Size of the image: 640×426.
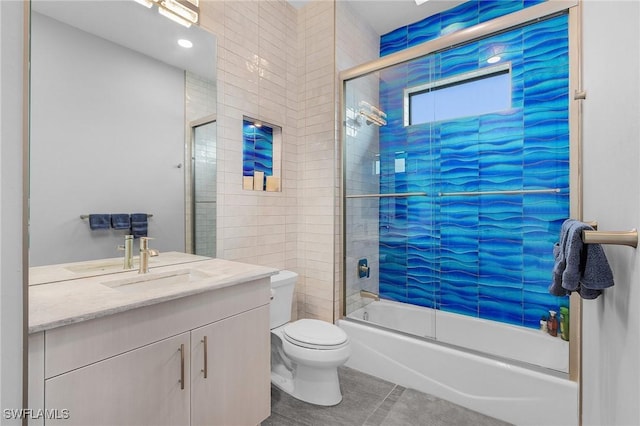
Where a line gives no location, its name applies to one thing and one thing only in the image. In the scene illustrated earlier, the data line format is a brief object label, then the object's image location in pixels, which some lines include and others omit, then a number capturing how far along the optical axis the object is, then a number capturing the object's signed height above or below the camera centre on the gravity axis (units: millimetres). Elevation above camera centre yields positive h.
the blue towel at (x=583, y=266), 604 -109
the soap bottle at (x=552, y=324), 2057 -750
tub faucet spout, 2660 -705
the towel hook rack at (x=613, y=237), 457 -39
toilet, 1857 -863
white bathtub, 1668 -959
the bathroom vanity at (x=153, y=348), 941 -494
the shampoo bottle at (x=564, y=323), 1858 -684
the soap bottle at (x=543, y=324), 2139 -779
